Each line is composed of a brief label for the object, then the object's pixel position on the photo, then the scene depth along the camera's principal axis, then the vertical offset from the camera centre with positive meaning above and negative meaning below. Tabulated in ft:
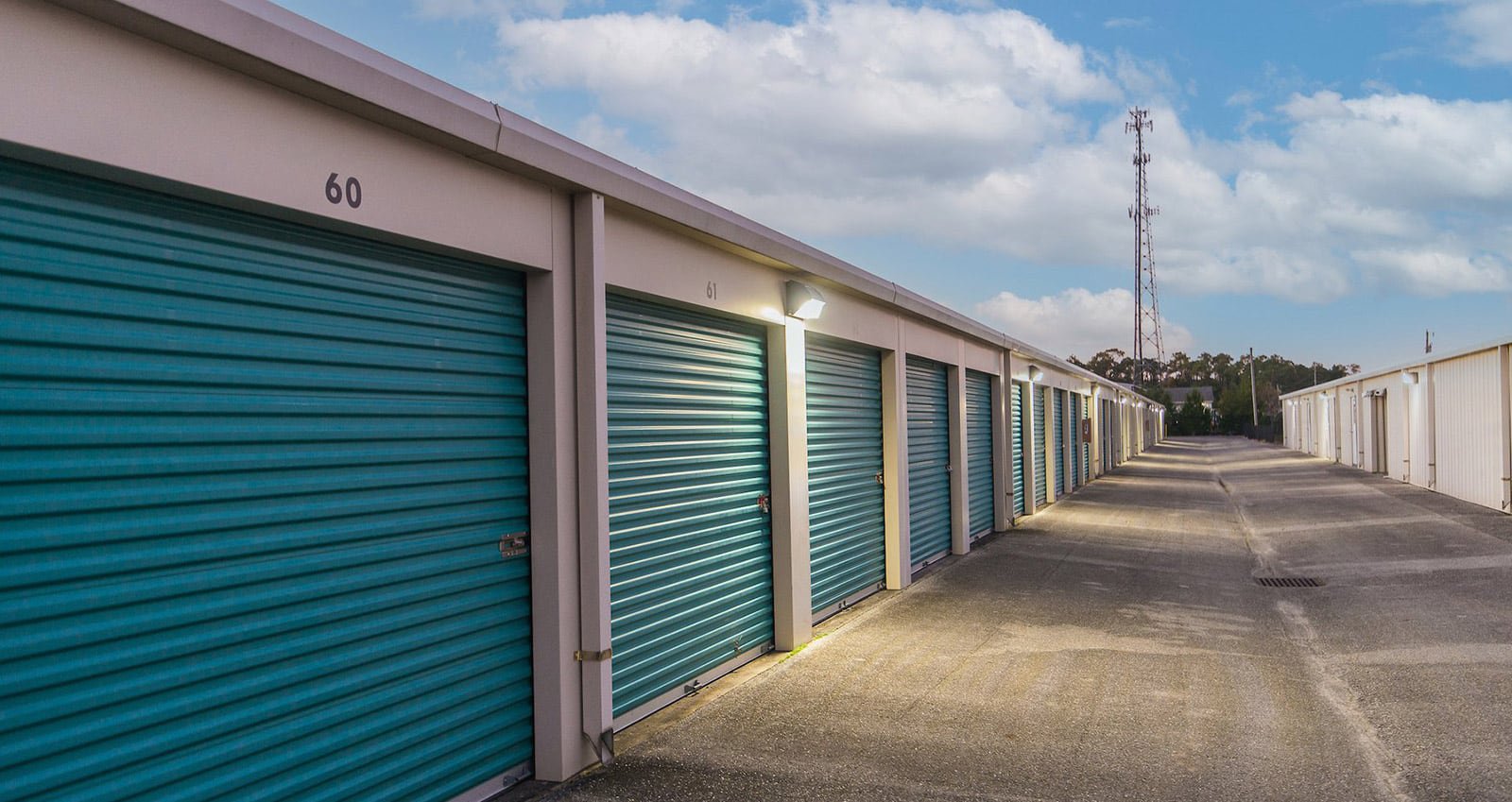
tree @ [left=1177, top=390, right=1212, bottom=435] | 254.88 -4.27
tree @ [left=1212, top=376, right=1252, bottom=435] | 256.11 -2.49
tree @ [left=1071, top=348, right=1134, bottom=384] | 378.94 +15.63
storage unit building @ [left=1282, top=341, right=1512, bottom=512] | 51.75 -1.70
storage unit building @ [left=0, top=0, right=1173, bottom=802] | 9.04 -0.07
